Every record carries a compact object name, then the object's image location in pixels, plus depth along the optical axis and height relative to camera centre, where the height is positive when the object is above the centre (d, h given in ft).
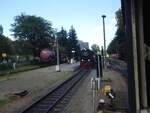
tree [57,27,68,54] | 182.96 +22.60
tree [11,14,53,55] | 144.00 +26.83
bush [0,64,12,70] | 86.87 -4.74
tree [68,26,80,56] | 185.14 +20.37
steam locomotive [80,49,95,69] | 81.68 -1.18
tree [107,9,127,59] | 111.04 +12.33
